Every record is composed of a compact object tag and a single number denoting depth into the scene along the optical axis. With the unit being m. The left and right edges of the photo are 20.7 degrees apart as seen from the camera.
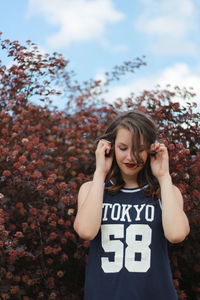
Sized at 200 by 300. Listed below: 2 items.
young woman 2.25
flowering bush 3.48
